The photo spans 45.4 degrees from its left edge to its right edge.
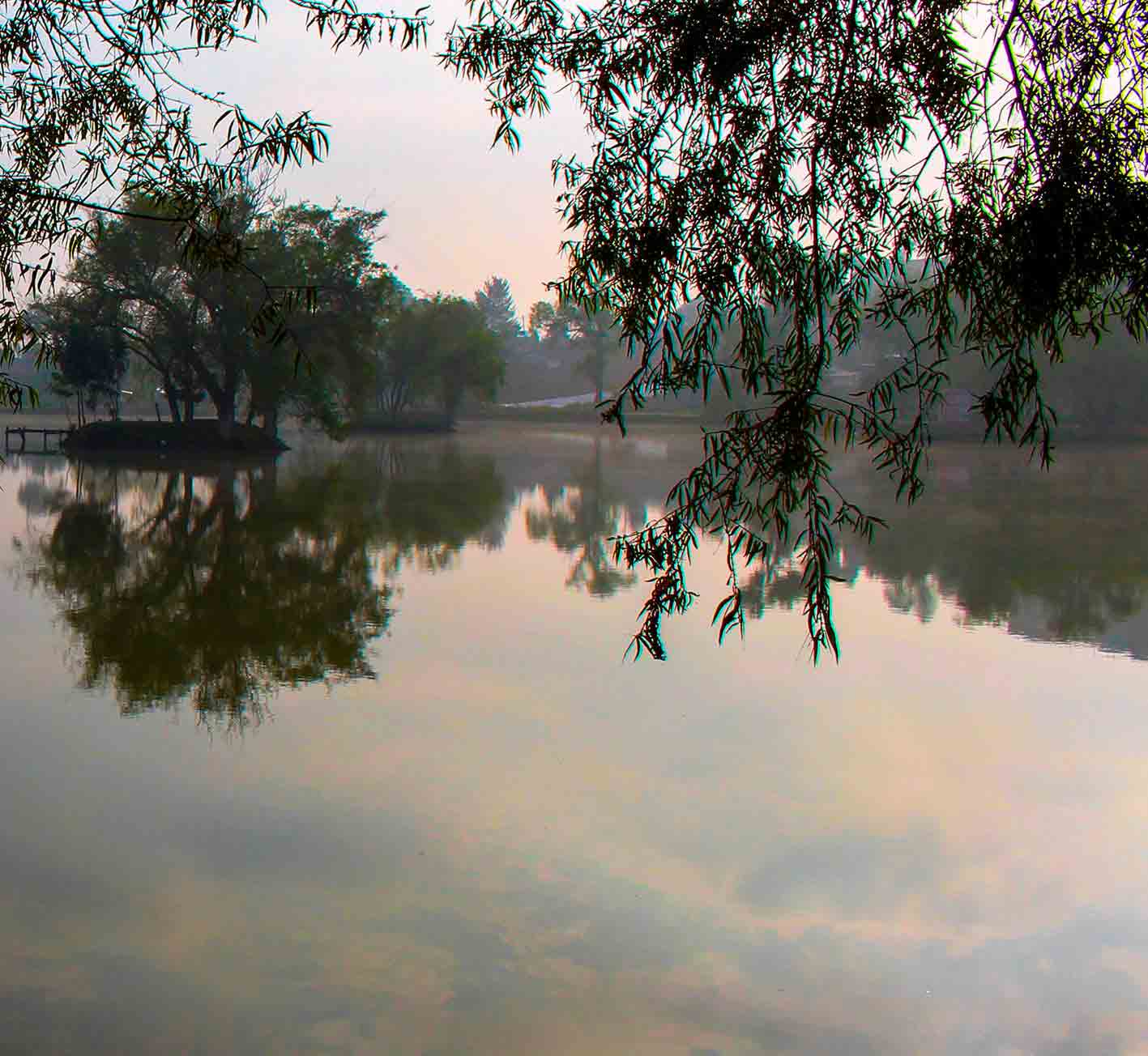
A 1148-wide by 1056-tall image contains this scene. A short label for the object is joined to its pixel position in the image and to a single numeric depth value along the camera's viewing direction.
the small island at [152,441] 45.38
